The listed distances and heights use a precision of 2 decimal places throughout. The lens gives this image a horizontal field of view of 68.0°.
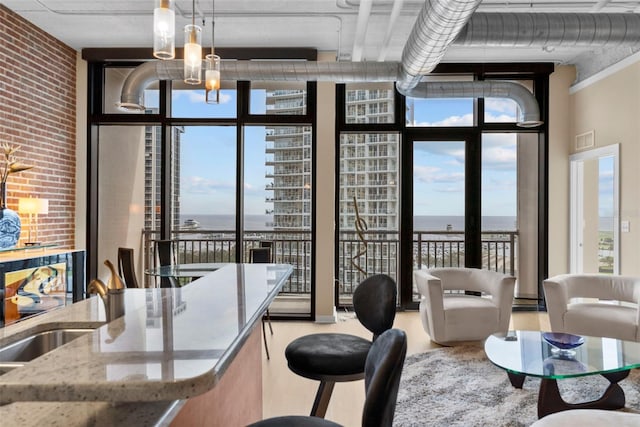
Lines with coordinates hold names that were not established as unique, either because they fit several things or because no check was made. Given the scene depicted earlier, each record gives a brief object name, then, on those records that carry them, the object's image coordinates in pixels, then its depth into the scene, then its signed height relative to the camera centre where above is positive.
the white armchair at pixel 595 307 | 4.00 -0.80
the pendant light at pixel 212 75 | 3.26 +1.00
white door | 5.30 +0.08
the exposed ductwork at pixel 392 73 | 3.90 +1.53
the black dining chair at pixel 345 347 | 2.12 -0.62
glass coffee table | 2.80 -0.89
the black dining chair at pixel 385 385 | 1.18 -0.42
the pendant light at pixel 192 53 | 2.54 +0.89
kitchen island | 0.86 -0.30
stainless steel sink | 1.61 -0.45
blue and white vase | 4.18 -0.08
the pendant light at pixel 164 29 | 2.08 +0.84
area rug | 2.97 -1.25
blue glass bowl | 3.13 -0.83
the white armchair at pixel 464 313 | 4.46 -0.90
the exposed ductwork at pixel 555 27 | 3.95 +1.59
